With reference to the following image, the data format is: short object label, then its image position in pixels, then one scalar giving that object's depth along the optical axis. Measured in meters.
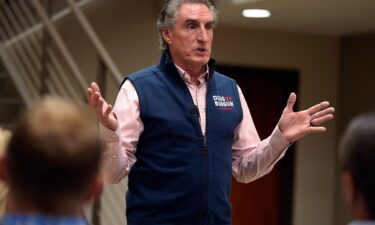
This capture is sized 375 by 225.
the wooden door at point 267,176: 9.28
